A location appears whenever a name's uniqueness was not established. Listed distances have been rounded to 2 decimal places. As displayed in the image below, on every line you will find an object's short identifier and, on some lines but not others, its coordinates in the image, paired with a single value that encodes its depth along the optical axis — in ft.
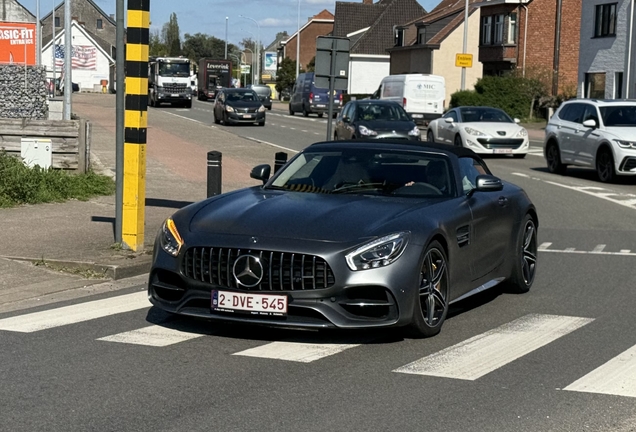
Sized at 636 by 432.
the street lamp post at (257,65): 425.07
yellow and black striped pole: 36.29
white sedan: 98.84
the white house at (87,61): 419.54
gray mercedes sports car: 23.94
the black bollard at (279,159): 47.90
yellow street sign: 181.00
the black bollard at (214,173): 46.65
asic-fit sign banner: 134.72
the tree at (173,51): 619.26
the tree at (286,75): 388.16
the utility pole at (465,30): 187.11
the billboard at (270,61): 556.51
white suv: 75.46
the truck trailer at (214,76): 310.86
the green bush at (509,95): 193.67
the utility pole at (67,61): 81.71
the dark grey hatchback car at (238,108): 157.58
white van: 164.14
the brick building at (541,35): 229.45
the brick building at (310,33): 463.01
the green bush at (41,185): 52.85
